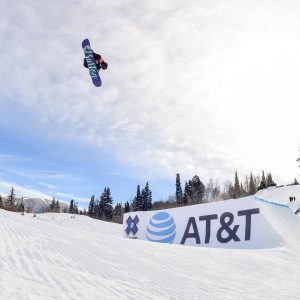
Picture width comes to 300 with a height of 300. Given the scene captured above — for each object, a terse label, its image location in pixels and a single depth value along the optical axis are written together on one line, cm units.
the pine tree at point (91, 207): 11426
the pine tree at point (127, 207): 10528
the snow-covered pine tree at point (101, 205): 10316
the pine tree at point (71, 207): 12248
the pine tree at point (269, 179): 8594
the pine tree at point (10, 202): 8924
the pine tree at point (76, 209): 12716
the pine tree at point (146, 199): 9620
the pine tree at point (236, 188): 8982
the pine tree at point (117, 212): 10381
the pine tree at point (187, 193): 9544
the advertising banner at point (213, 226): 1791
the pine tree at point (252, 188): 9031
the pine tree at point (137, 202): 9606
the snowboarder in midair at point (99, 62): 1650
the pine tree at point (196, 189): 9919
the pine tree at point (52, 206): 11724
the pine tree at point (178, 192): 9666
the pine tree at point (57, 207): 11656
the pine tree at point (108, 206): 10199
